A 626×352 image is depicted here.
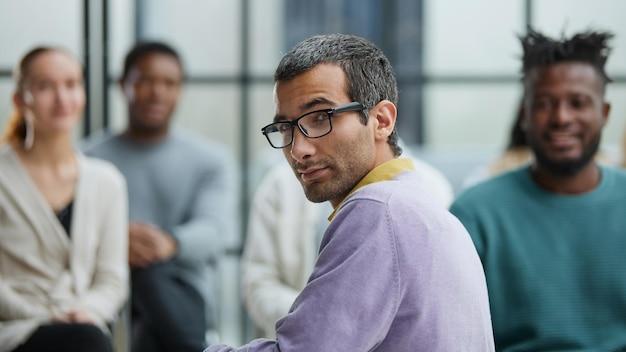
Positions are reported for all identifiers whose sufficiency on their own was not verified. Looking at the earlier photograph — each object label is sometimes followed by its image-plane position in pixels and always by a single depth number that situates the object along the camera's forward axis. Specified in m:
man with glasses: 2.26
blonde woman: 4.57
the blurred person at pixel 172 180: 5.43
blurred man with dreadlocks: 3.78
